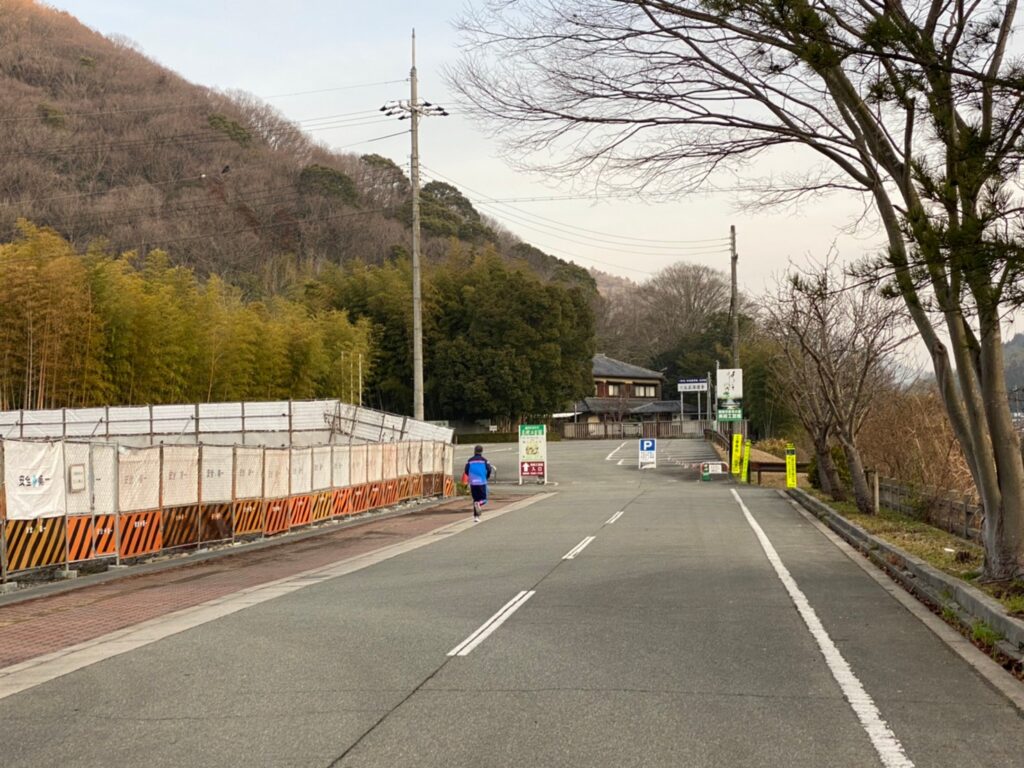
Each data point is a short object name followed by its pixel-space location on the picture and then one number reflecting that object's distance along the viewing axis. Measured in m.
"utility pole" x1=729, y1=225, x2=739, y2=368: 41.72
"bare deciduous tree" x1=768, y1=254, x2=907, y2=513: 22.95
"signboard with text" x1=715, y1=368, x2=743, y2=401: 44.81
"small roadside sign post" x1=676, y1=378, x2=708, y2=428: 66.59
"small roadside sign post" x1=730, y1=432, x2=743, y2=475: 40.00
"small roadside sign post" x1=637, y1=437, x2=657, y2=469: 45.88
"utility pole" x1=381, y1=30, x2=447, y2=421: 32.25
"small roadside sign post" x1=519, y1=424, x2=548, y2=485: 39.69
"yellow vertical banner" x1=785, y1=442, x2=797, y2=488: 32.66
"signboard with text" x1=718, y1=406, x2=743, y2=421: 45.57
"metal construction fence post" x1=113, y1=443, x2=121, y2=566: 14.69
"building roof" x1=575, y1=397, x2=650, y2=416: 96.50
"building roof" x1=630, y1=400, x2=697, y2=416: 95.75
